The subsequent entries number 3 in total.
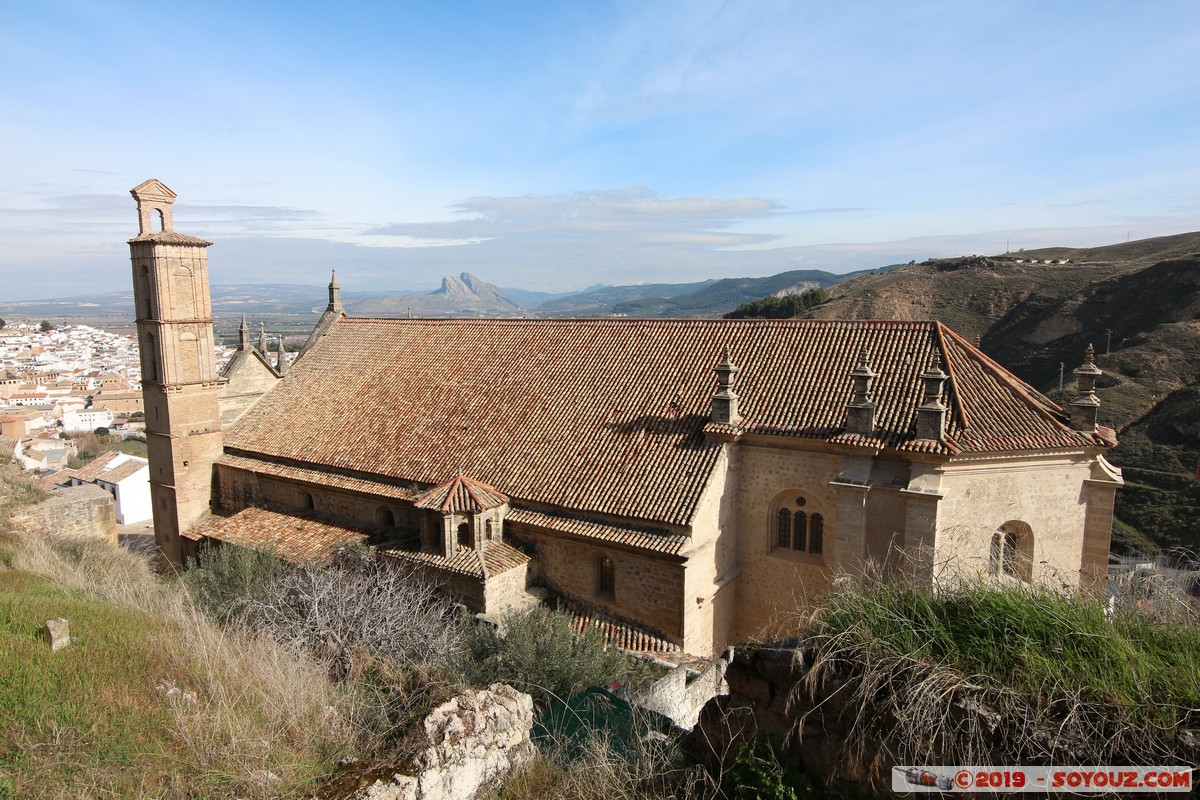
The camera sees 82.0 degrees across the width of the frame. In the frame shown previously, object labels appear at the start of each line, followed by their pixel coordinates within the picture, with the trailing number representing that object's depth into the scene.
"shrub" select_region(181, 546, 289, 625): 16.33
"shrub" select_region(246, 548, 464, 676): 12.70
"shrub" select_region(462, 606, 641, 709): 12.39
